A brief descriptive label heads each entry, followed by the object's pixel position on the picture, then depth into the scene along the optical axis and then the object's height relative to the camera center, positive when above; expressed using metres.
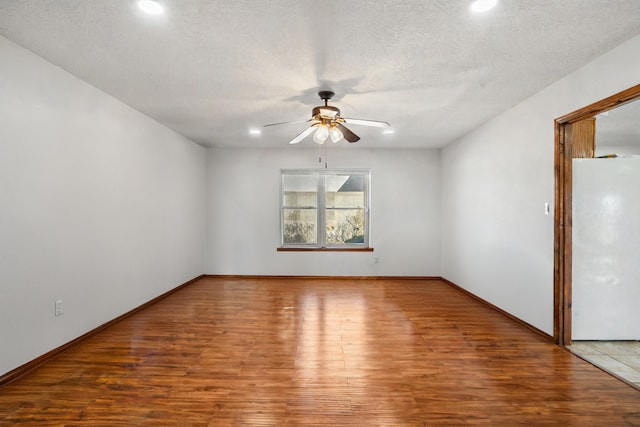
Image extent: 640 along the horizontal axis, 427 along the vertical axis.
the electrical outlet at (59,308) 2.68 -0.81
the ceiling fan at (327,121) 3.00 +0.91
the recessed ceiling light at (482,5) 1.81 +1.23
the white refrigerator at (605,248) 2.96 -0.31
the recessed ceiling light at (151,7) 1.83 +1.24
